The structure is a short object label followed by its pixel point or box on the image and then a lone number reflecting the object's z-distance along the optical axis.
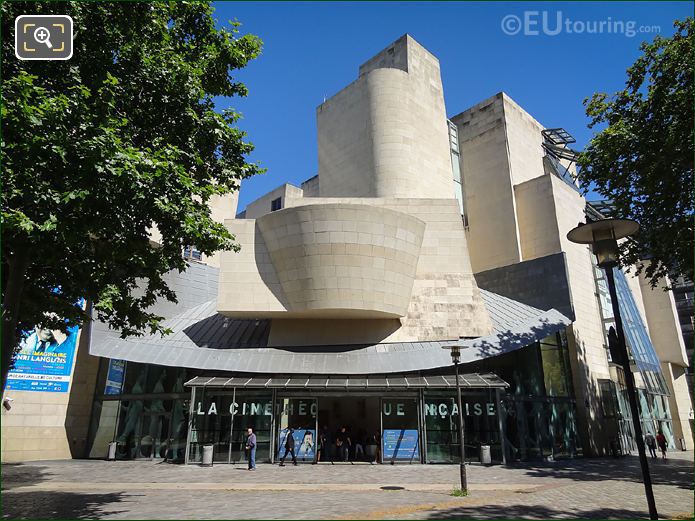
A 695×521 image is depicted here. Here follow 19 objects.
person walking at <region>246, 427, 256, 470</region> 20.62
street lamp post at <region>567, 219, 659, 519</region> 10.55
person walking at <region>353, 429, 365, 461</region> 23.99
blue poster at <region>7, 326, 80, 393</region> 25.64
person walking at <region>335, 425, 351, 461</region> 23.66
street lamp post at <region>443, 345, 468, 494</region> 13.95
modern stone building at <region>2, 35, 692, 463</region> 23.39
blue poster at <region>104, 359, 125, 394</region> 28.06
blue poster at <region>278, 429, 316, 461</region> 22.84
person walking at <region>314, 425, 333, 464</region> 23.78
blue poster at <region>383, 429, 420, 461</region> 22.86
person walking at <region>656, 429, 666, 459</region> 27.91
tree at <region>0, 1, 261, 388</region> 9.55
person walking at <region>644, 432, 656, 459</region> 27.75
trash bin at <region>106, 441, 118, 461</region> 25.72
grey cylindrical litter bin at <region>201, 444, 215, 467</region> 22.06
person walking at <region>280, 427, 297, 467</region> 22.08
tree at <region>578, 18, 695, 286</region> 17.56
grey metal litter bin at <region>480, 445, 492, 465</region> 22.25
